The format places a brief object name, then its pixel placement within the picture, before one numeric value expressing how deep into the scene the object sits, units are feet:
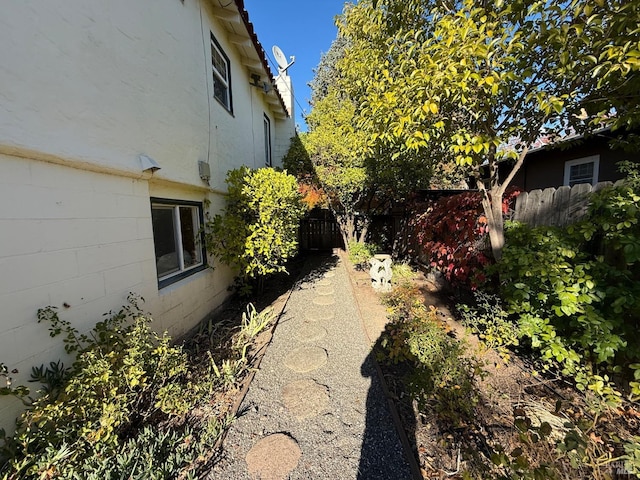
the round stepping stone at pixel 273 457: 6.83
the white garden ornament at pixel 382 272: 20.54
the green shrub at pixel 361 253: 28.91
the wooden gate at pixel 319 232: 41.27
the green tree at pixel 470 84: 8.11
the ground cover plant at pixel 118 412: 5.89
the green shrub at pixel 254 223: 15.98
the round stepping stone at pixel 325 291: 21.38
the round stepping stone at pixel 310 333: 14.02
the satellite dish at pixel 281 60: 36.91
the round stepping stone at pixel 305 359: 11.46
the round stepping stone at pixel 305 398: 8.92
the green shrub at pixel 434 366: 8.22
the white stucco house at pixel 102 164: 6.40
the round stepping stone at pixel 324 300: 19.18
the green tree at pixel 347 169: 24.35
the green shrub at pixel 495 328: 10.43
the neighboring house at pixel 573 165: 19.48
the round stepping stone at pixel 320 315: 16.55
